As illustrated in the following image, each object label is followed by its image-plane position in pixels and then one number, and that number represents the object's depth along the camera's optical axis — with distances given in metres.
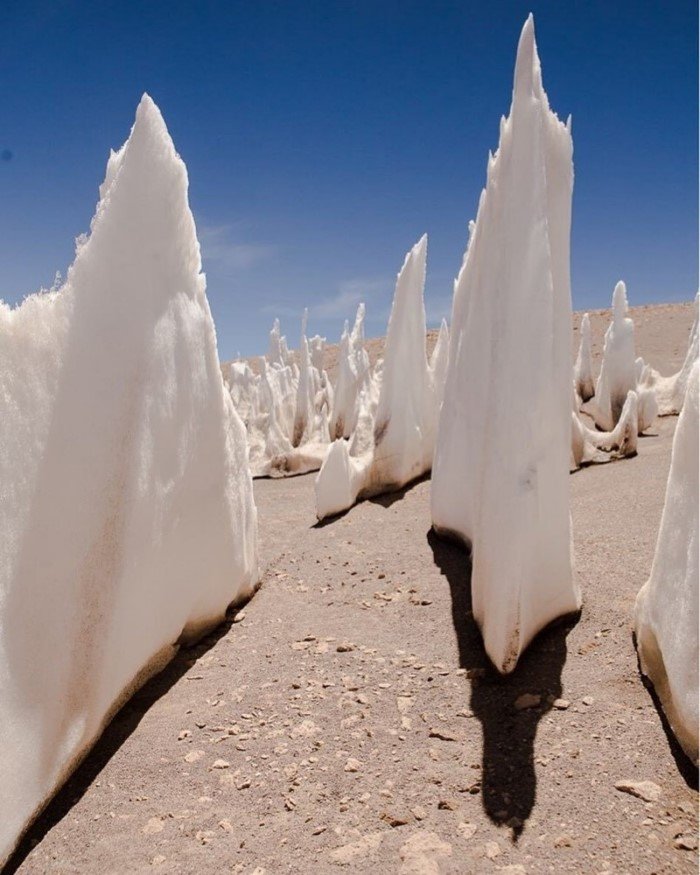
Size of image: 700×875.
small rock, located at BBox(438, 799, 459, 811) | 1.72
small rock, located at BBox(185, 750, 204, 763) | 2.05
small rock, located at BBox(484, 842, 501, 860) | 1.54
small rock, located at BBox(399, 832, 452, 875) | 1.54
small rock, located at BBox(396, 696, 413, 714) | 2.21
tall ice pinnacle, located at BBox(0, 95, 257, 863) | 1.83
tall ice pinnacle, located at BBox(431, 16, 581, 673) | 2.24
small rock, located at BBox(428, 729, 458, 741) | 2.01
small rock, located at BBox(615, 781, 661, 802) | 1.64
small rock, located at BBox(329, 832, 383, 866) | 1.60
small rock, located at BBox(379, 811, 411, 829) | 1.70
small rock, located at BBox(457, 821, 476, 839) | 1.62
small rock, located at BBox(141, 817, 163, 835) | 1.77
